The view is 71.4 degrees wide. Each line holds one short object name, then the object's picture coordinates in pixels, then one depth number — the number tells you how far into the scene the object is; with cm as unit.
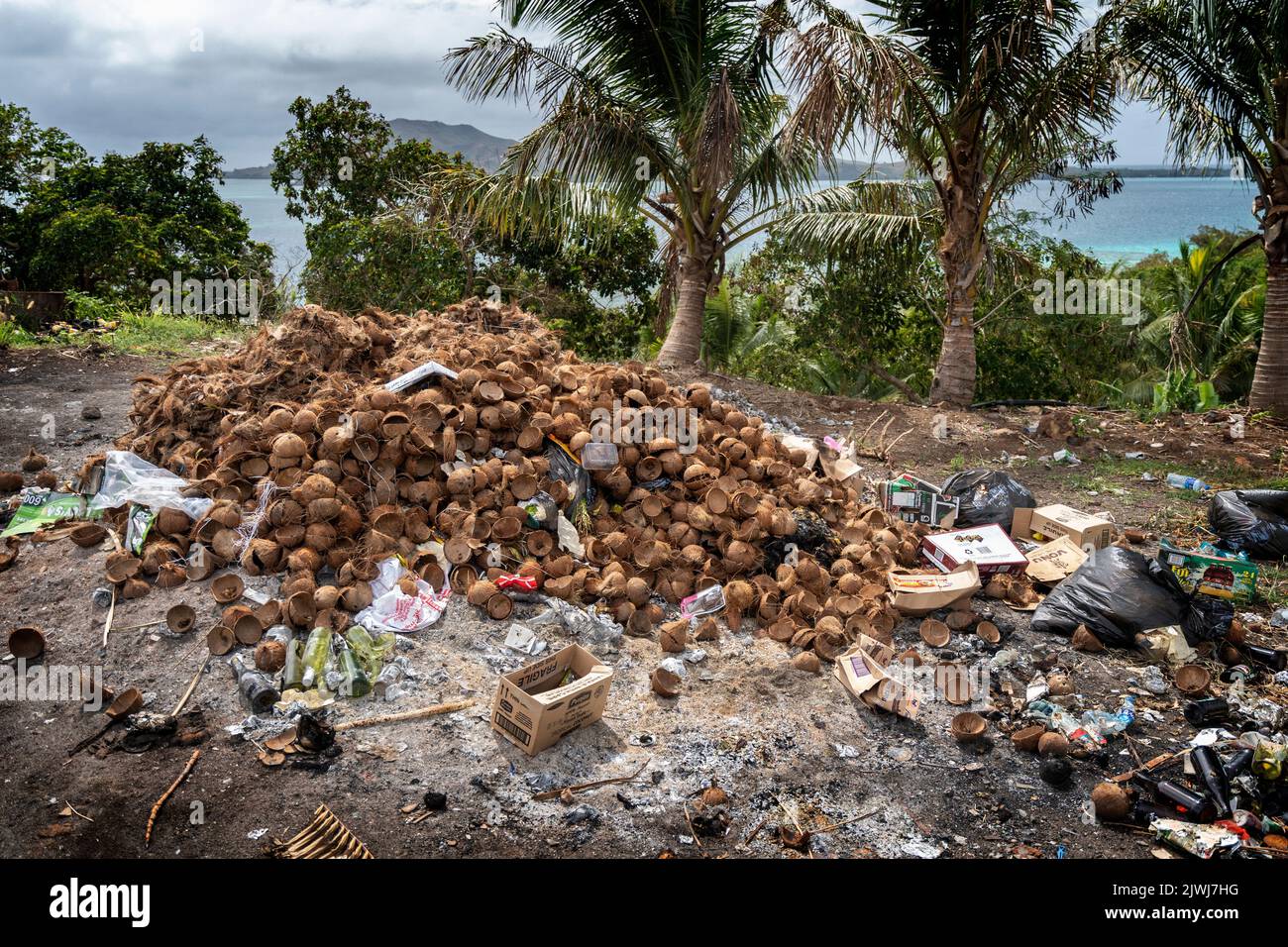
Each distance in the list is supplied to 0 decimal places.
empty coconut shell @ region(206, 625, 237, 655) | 447
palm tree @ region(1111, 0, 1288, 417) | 915
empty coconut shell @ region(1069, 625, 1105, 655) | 507
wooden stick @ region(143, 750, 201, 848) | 338
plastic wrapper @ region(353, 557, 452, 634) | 473
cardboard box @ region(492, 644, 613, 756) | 385
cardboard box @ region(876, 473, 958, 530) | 659
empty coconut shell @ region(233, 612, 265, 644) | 454
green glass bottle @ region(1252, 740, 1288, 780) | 381
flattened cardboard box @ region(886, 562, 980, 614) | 534
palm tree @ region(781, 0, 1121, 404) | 870
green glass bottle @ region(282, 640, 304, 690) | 430
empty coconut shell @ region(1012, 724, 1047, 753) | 420
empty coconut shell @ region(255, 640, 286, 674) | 433
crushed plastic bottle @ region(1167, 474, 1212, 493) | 801
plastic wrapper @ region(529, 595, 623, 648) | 493
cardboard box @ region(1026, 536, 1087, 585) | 581
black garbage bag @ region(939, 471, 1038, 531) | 656
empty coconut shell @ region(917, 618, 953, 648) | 515
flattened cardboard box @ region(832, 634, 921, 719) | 439
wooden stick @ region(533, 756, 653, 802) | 367
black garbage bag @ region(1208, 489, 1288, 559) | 642
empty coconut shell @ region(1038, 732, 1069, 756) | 412
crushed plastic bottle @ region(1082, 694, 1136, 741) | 430
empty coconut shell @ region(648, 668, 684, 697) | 448
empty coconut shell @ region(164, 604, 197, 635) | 464
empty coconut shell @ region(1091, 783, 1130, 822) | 372
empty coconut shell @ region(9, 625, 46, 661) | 450
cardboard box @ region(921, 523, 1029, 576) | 570
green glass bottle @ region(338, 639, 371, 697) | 425
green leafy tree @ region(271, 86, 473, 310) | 1284
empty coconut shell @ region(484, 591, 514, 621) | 491
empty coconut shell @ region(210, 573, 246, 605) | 480
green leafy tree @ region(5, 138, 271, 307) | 1452
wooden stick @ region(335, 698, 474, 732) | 405
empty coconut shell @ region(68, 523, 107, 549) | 543
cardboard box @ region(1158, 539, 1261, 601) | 561
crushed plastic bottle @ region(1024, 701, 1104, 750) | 425
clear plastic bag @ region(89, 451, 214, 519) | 540
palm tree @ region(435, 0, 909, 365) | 917
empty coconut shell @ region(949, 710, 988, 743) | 424
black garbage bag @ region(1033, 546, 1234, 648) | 509
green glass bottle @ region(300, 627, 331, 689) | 432
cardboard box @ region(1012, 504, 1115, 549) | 614
